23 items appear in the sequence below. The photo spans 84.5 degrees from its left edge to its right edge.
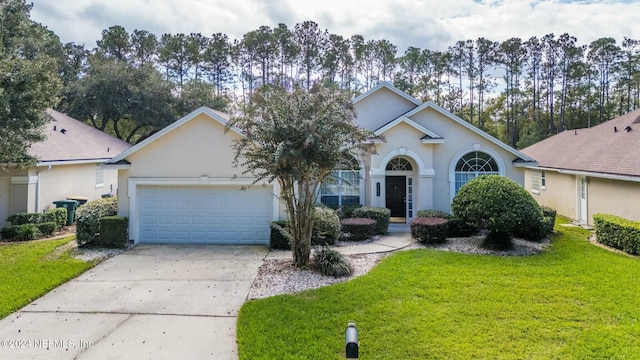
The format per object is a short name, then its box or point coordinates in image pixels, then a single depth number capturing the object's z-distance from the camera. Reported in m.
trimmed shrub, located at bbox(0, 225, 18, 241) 12.95
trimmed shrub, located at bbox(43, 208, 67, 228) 14.15
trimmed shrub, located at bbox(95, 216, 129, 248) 11.55
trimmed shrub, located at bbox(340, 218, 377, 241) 12.69
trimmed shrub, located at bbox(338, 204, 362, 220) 14.36
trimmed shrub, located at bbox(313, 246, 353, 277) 8.61
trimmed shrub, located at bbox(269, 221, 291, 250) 11.27
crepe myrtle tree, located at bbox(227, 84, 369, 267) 8.08
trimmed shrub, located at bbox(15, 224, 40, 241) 12.91
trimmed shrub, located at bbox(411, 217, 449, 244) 11.81
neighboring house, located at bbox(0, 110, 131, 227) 13.98
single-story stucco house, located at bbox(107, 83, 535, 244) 12.23
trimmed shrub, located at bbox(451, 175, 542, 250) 10.66
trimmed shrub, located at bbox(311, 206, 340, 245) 11.49
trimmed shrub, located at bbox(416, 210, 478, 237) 13.11
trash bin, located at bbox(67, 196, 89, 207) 16.48
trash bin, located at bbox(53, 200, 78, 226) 15.35
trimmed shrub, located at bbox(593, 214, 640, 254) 10.91
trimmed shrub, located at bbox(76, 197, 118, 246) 11.73
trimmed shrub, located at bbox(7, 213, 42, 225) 13.51
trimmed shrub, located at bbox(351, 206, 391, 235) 13.75
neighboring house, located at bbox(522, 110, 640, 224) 13.34
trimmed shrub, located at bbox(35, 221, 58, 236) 13.48
